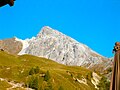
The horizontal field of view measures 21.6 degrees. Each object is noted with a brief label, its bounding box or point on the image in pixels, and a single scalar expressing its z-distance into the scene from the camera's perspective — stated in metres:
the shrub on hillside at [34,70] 178.75
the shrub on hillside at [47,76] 171.65
